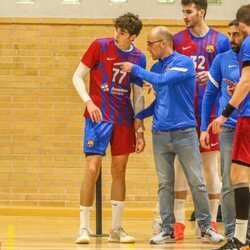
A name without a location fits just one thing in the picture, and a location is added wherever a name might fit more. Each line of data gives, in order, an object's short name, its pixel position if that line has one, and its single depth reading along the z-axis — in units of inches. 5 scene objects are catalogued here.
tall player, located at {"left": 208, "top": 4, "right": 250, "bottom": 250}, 436.1
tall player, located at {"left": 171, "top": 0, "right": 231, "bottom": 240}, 531.2
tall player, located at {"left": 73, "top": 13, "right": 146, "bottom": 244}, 512.4
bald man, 499.5
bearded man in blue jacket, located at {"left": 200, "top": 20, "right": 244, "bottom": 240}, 467.5
